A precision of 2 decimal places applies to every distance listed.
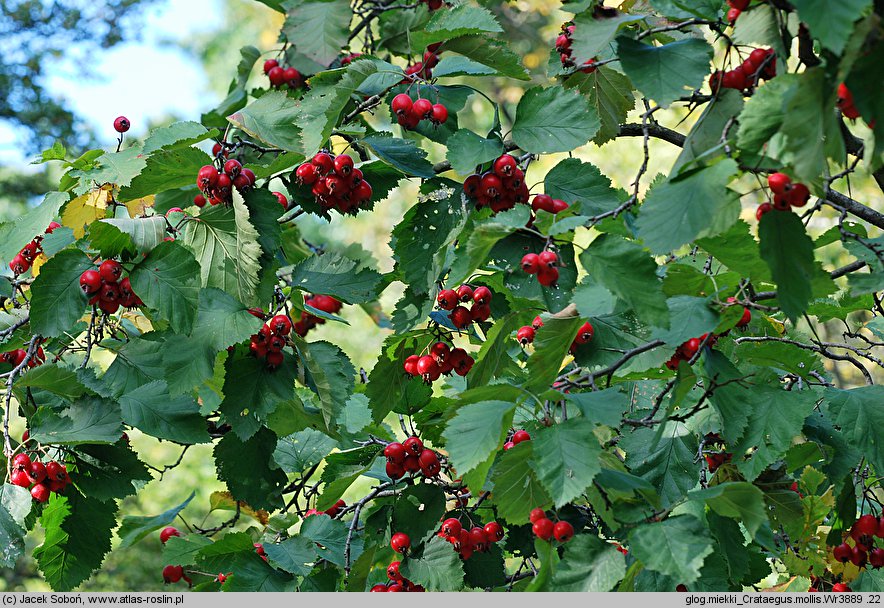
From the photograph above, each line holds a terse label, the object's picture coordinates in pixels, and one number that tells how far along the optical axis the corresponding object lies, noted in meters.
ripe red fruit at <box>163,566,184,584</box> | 4.01
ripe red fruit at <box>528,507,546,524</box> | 3.63
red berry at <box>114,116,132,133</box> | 3.88
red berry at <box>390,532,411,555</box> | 3.77
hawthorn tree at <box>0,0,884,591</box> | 3.58
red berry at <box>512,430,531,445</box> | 3.67
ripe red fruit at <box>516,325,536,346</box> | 3.74
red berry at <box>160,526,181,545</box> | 4.06
